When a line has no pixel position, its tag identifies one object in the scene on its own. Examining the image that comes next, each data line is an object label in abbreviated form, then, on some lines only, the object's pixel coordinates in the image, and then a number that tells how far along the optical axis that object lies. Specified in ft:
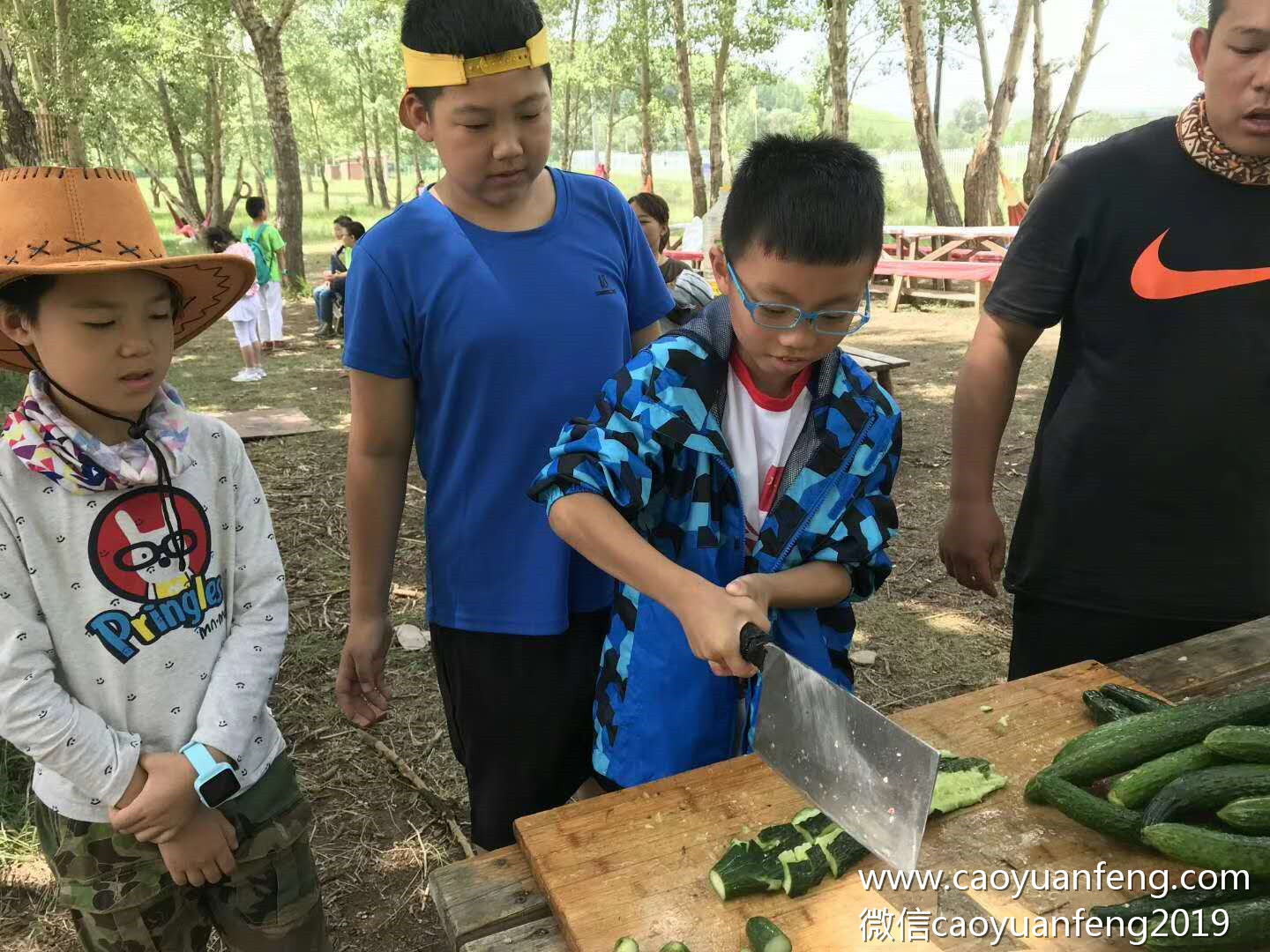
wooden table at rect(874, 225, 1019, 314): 44.55
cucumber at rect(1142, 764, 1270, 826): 5.26
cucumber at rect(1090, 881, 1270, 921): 4.76
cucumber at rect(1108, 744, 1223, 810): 5.46
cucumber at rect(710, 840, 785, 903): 4.92
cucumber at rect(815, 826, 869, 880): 5.13
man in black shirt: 7.00
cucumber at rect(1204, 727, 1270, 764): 5.45
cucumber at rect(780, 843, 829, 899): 4.96
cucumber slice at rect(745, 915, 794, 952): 4.58
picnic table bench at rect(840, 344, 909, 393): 24.97
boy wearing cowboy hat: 5.63
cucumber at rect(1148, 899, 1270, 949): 4.57
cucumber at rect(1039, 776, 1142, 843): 5.32
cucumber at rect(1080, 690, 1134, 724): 6.36
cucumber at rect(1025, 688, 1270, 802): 5.69
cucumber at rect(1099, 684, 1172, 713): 6.42
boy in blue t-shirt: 6.15
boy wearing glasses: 5.41
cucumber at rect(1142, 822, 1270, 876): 4.84
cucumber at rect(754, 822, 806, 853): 5.20
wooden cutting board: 4.81
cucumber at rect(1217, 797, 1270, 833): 5.02
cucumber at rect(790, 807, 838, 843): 5.30
